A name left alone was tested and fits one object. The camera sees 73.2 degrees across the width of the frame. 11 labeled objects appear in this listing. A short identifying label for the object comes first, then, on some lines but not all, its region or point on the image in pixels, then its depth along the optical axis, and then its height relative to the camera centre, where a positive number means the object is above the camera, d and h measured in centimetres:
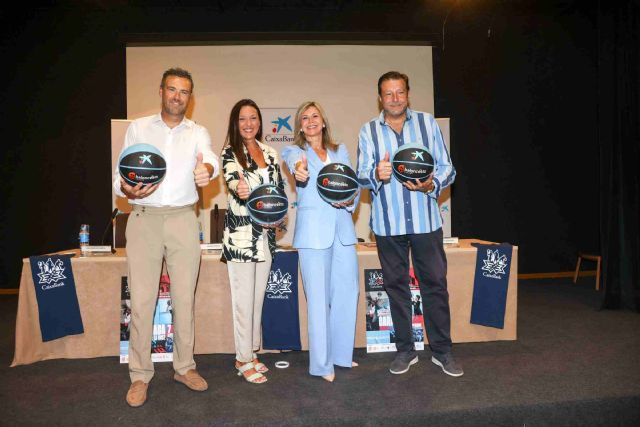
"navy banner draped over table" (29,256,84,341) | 325 -64
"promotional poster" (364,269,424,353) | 338 -84
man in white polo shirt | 259 -13
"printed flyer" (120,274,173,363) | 326 -88
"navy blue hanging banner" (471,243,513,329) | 351 -62
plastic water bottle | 359 -21
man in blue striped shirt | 287 -8
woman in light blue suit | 277 -22
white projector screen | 645 +200
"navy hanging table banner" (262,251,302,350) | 336 -75
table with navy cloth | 330 -79
